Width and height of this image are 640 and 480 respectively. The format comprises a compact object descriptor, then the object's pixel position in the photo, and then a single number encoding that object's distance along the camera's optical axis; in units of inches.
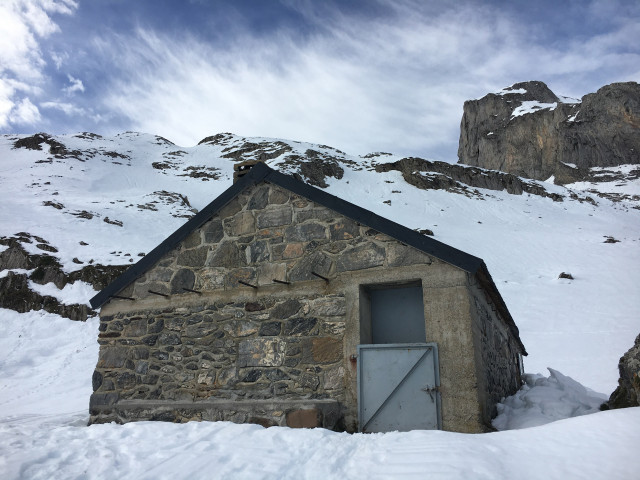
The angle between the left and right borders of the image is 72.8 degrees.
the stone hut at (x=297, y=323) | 225.0
